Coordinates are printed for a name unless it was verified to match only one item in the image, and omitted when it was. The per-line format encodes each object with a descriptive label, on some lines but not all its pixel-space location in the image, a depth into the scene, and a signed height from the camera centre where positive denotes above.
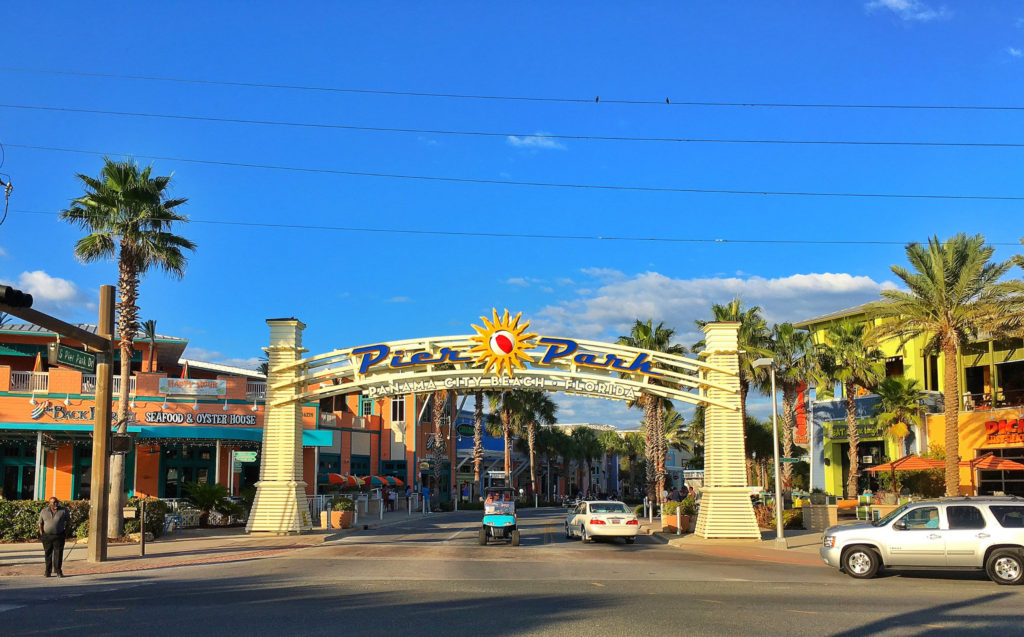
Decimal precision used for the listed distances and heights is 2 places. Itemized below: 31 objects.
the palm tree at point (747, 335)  43.44 +4.71
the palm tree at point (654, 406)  45.31 +1.03
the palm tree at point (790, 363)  44.72 +3.19
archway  28.23 +1.66
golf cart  25.81 -2.88
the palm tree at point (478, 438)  56.16 -0.72
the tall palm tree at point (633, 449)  95.94 -2.57
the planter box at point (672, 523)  31.92 -3.63
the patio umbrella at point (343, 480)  45.91 -2.78
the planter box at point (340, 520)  32.75 -3.50
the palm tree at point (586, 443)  88.81 -1.78
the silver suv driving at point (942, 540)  16.44 -2.26
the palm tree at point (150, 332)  45.56 +6.07
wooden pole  20.00 -0.23
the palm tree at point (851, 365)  42.12 +2.91
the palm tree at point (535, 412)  63.28 +1.11
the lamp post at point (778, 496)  24.91 -2.07
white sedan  26.70 -2.94
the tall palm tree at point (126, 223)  27.03 +6.45
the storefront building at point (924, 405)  40.38 +0.96
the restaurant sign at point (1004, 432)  37.53 -0.38
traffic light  15.13 +2.34
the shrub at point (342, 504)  34.00 -3.02
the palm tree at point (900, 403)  42.16 +1.02
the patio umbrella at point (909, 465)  36.66 -1.73
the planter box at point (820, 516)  31.80 -3.38
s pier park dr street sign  18.95 +1.57
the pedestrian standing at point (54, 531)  16.94 -1.98
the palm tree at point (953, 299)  30.06 +4.39
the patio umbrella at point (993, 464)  34.97 -1.63
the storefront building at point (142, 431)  33.53 -0.06
